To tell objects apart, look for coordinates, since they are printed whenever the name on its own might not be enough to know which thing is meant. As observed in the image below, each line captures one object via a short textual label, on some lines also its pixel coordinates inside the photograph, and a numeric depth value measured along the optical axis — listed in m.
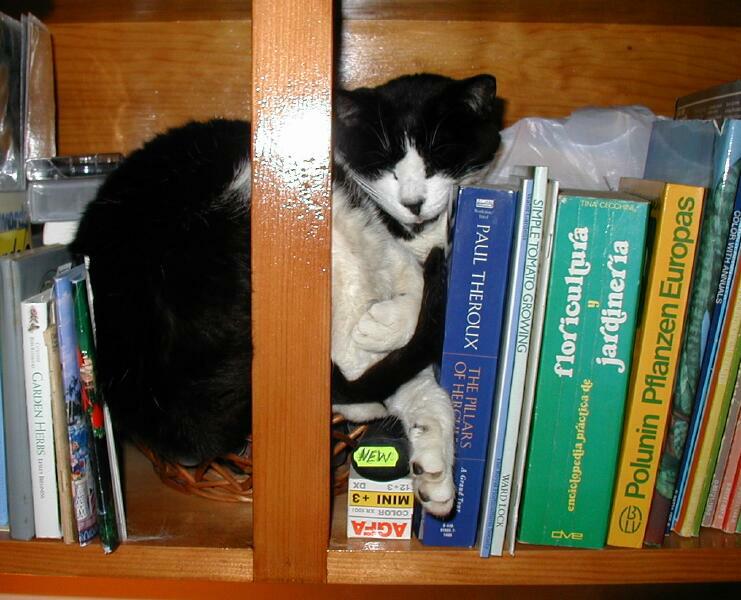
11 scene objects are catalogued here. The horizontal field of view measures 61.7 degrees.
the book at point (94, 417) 0.68
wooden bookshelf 0.60
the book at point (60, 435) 0.67
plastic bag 0.97
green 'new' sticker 0.71
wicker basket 0.81
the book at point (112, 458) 0.70
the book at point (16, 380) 0.67
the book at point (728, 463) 0.72
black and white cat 0.68
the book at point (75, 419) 0.67
